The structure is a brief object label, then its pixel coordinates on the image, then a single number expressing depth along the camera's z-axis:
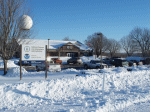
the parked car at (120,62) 24.38
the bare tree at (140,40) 50.94
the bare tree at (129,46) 57.07
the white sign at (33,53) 10.27
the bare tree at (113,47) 73.12
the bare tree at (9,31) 12.51
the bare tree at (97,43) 61.56
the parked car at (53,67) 15.08
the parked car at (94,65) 20.13
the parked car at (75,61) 33.06
